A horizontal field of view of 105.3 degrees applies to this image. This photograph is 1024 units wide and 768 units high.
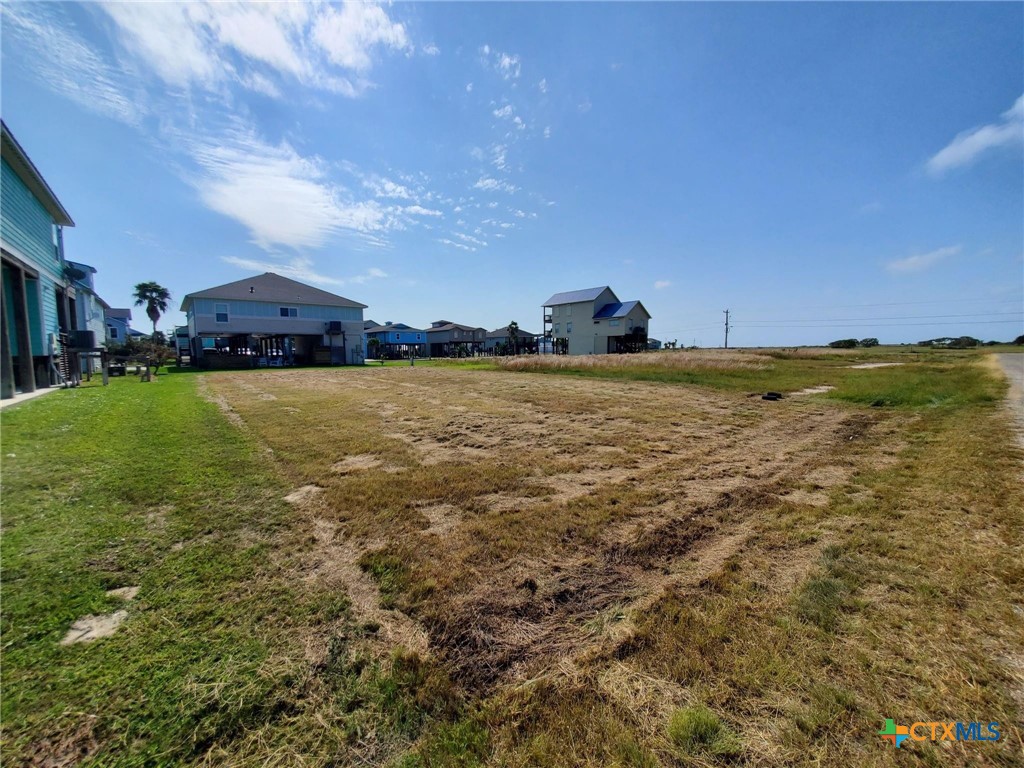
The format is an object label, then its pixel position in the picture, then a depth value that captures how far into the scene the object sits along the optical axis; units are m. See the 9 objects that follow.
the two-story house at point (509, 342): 65.19
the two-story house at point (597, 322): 46.19
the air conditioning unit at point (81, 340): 15.11
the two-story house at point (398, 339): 70.51
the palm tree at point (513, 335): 62.72
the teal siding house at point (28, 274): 10.41
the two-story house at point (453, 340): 69.69
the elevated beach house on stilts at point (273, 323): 34.16
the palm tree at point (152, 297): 46.28
